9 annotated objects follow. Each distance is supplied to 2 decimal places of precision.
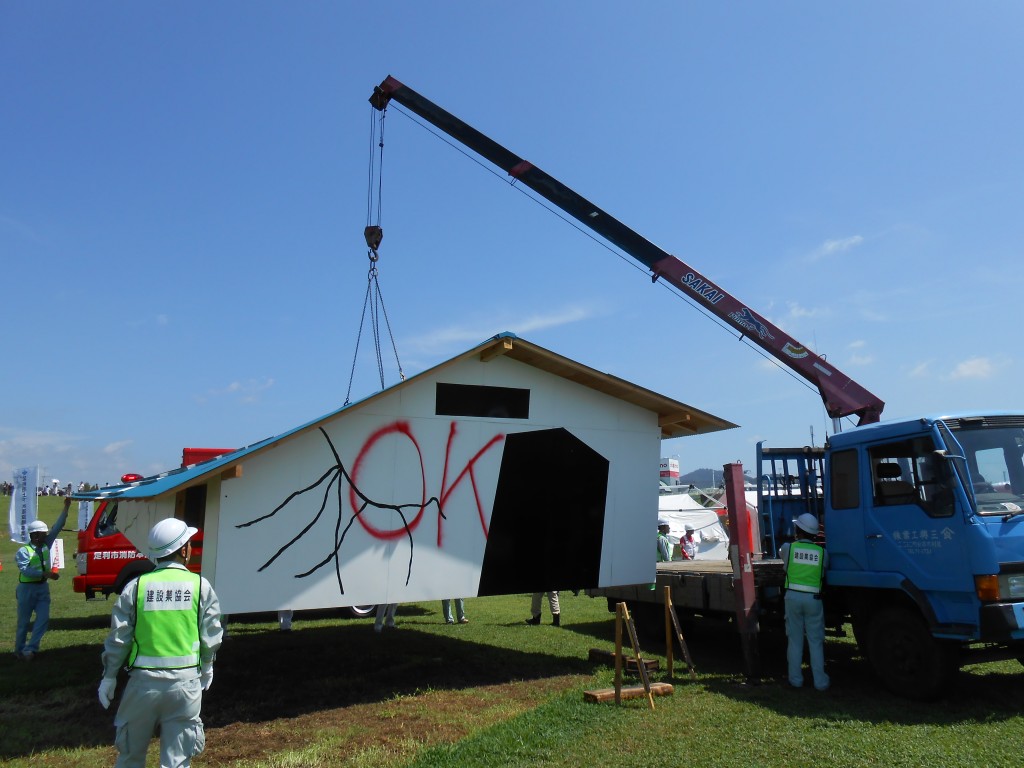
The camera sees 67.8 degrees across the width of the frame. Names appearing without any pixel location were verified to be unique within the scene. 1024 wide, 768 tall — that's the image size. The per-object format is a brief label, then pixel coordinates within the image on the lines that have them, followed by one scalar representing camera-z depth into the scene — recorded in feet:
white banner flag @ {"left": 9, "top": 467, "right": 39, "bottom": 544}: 47.55
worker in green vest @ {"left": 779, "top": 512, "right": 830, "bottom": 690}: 29.40
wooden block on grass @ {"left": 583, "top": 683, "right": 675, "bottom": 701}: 27.30
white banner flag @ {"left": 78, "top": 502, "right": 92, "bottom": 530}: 51.83
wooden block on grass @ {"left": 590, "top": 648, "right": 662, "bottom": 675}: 31.58
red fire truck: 46.83
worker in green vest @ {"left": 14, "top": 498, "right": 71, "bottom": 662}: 36.11
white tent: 81.15
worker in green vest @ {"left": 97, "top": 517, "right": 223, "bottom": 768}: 16.22
